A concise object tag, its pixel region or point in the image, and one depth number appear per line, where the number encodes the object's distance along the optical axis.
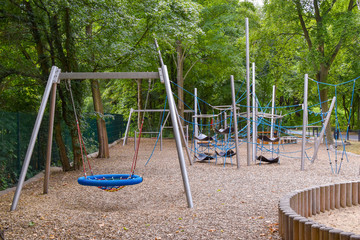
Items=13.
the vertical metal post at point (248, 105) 11.29
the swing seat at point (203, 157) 12.33
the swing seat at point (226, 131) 12.08
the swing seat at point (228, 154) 12.21
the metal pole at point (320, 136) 10.88
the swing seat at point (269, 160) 11.61
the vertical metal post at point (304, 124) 10.24
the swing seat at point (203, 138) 12.65
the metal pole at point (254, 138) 12.07
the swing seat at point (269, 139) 12.71
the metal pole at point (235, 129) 10.55
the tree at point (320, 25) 16.42
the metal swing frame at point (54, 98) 5.90
